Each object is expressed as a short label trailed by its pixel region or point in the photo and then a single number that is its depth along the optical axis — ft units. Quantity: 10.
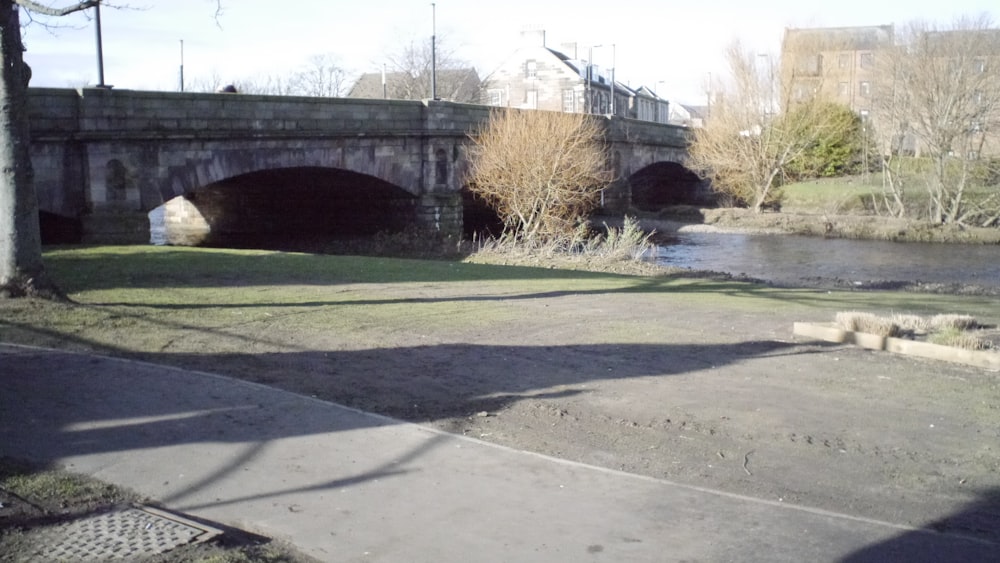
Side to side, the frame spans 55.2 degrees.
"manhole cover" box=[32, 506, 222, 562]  16.07
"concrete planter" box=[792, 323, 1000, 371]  34.12
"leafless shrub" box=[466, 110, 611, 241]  99.19
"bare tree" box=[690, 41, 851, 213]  166.91
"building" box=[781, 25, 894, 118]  172.24
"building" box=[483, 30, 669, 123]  252.83
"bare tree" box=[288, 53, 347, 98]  280.92
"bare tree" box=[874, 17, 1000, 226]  131.75
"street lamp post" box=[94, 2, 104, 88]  68.28
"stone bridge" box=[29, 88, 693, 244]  70.13
